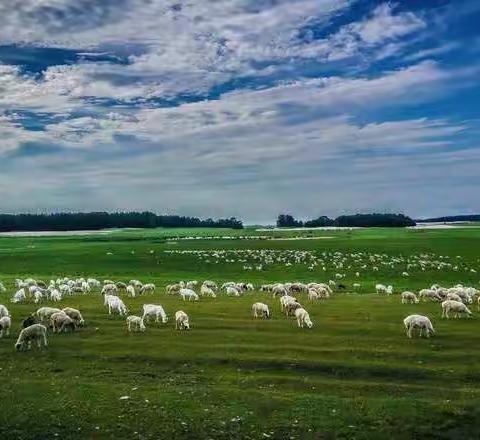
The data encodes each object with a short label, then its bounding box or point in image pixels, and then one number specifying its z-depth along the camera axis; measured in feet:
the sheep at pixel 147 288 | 175.94
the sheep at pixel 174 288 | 174.60
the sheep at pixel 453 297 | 135.33
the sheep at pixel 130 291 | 164.22
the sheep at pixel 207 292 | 165.83
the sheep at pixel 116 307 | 127.11
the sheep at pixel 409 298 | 144.15
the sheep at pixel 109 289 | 168.32
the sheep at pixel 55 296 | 154.81
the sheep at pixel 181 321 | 109.90
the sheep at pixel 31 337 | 93.30
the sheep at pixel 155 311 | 116.57
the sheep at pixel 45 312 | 114.11
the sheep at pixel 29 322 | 104.02
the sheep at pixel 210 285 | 187.42
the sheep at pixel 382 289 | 172.87
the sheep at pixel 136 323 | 108.37
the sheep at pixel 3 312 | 116.00
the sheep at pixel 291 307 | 124.77
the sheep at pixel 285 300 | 126.88
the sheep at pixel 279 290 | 167.22
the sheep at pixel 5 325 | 103.60
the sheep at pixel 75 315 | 113.19
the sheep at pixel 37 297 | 151.10
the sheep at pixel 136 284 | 180.20
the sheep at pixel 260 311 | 123.34
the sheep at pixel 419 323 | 99.54
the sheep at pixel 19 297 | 152.24
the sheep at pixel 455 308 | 119.03
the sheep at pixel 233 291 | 166.36
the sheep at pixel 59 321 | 107.05
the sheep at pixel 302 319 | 110.73
